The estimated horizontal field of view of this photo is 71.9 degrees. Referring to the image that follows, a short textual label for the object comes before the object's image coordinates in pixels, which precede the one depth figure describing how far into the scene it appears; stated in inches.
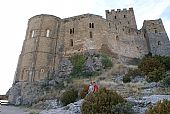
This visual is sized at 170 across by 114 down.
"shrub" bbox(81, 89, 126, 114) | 201.8
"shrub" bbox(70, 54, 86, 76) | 639.5
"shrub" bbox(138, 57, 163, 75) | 463.1
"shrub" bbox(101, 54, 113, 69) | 644.1
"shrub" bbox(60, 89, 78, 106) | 378.2
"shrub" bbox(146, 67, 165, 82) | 402.2
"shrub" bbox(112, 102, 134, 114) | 194.8
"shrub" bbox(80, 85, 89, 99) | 363.9
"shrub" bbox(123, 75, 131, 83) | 475.5
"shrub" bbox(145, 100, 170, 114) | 157.9
